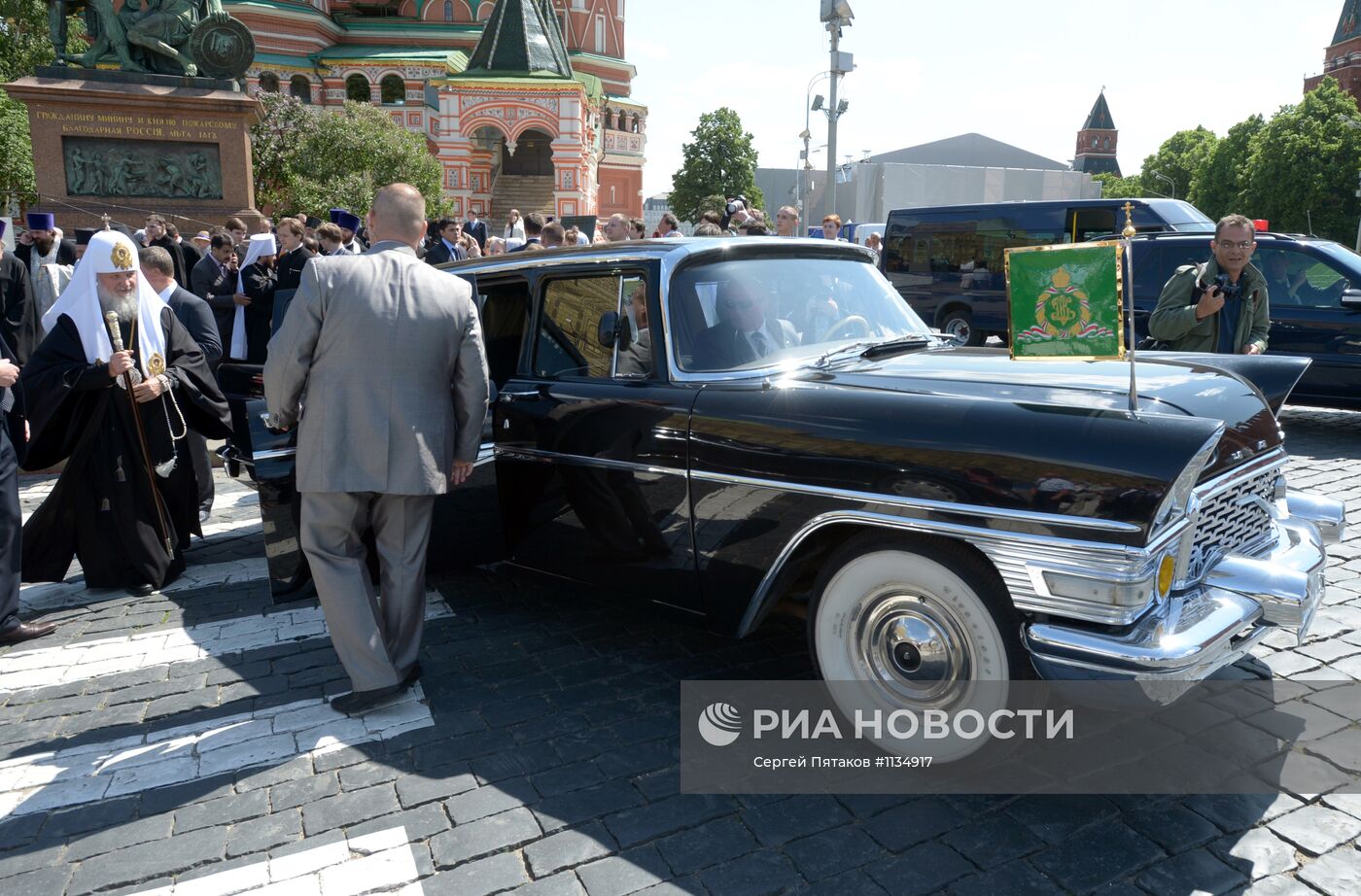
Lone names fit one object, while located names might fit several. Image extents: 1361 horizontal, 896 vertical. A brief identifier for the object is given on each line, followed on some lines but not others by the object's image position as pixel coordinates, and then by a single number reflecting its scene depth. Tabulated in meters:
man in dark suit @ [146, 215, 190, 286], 11.04
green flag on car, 3.12
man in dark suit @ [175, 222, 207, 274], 11.74
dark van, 13.42
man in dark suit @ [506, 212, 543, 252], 11.85
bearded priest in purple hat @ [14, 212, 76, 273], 10.57
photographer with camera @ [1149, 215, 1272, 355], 5.84
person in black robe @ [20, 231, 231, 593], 5.11
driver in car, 3.79
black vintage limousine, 2.73
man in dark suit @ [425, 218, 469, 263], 10.47
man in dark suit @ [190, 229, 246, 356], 9.50
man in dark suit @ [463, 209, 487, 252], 15.27
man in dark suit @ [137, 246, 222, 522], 6.10
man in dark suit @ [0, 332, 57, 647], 4.47
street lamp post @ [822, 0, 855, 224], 18.55
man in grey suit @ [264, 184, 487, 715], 3.59
